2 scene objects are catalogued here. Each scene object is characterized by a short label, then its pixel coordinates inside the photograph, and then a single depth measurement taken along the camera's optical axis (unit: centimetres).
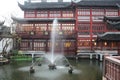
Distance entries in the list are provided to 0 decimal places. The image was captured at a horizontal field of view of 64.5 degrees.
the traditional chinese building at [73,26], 1997
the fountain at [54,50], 1579
